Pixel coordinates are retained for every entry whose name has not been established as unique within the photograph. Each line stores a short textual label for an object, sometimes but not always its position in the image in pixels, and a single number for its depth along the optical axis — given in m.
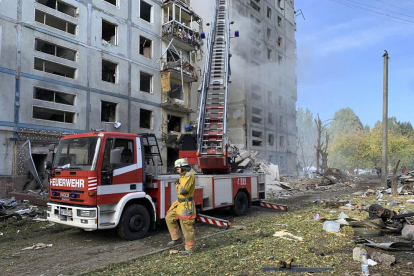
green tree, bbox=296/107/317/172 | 78.69
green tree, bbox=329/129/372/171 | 49.62
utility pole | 18.47
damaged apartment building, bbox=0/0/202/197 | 15.24
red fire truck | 6.24
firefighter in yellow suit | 5.58
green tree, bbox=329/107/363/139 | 71.31
